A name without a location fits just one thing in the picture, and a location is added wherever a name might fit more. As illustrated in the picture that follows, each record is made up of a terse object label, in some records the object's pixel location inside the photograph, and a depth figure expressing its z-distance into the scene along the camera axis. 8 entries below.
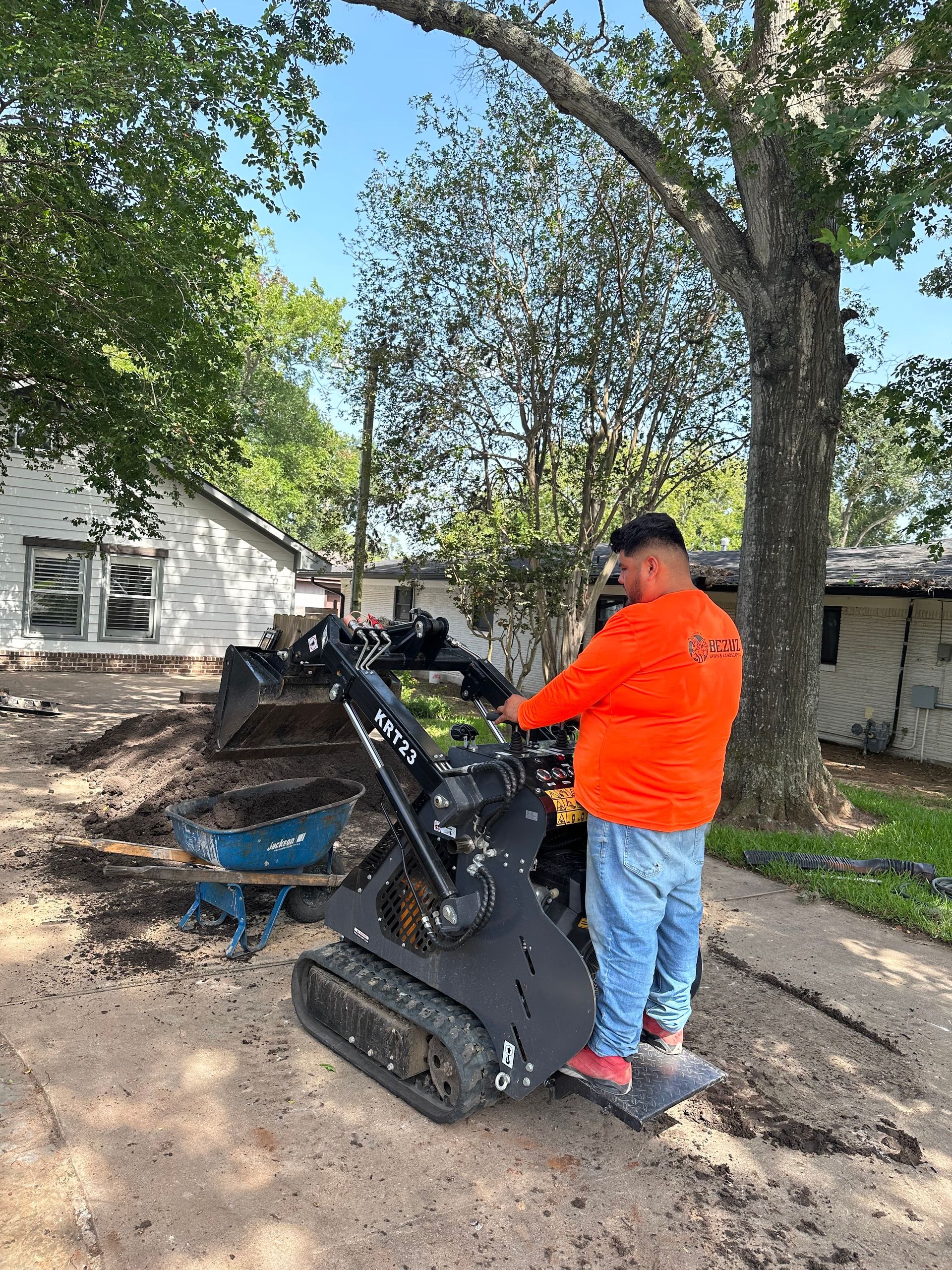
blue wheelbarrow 4.65
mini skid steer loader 3.12
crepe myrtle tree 13.85
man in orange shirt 3.03
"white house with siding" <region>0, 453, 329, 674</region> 16.67
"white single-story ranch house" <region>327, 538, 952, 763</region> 14.42
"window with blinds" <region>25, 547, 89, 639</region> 16.84
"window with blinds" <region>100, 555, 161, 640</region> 17.67
